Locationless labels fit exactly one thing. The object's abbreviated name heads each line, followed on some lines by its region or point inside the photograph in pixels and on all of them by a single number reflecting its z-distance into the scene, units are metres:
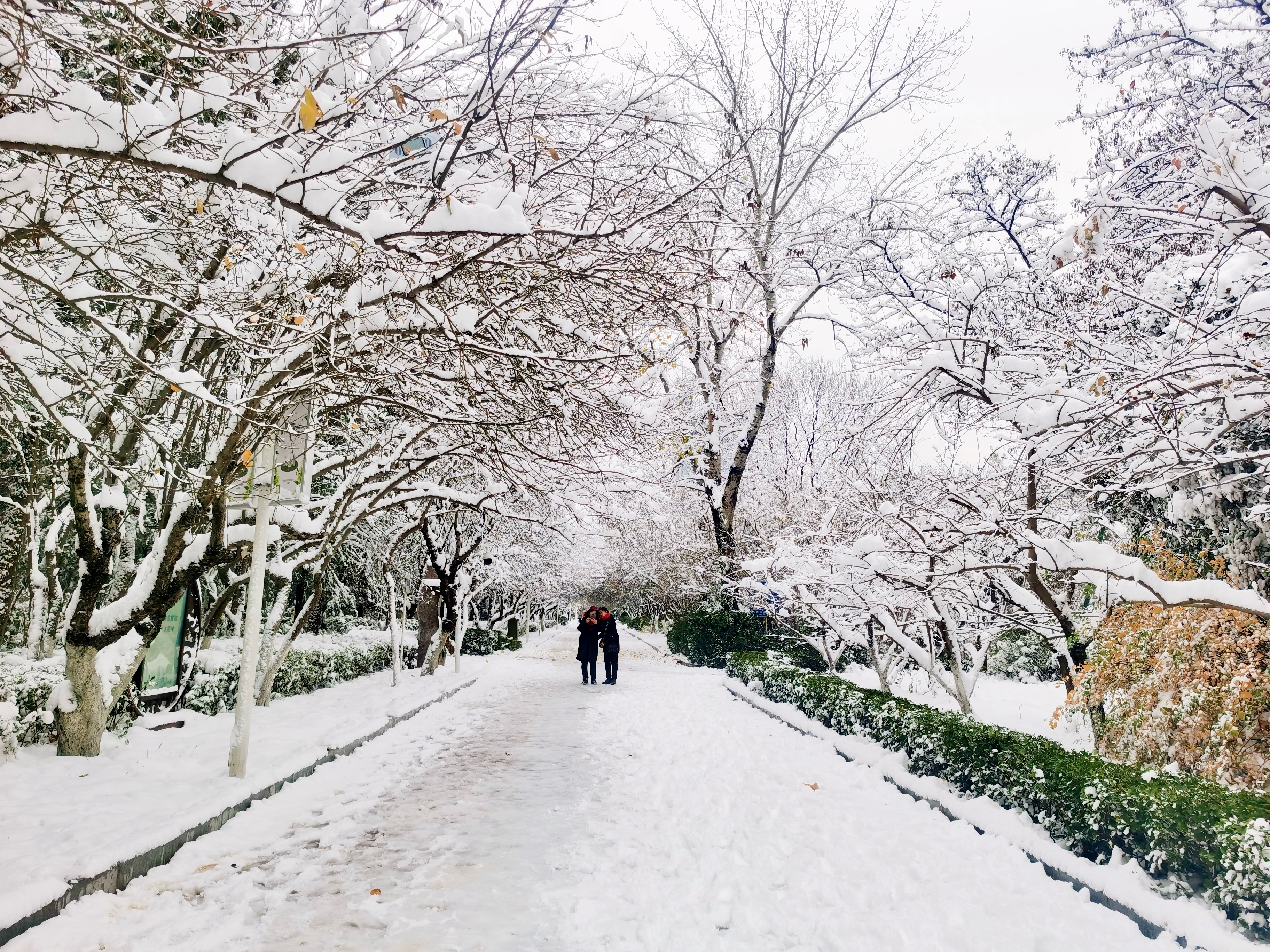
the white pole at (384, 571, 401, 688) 15.25
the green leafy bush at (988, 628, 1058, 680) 22.52
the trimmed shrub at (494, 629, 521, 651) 35.16
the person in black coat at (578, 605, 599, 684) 19.31
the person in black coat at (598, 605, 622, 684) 19.11
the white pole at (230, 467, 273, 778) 7.05
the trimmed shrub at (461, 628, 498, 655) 31.08
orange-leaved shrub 6.97
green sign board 10.79
